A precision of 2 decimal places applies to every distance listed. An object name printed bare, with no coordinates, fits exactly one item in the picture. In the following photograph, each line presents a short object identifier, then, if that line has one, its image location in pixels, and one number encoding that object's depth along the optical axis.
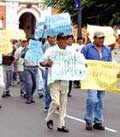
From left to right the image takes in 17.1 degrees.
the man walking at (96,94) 6.82
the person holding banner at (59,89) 6.76
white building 31.05
